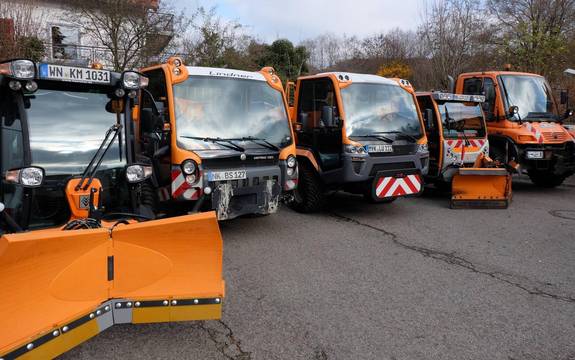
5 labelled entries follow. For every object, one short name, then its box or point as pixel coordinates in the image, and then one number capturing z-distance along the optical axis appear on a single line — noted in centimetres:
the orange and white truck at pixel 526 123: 910
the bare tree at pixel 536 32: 1516
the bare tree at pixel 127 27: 1345
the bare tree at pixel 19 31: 1098
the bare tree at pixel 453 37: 1842
